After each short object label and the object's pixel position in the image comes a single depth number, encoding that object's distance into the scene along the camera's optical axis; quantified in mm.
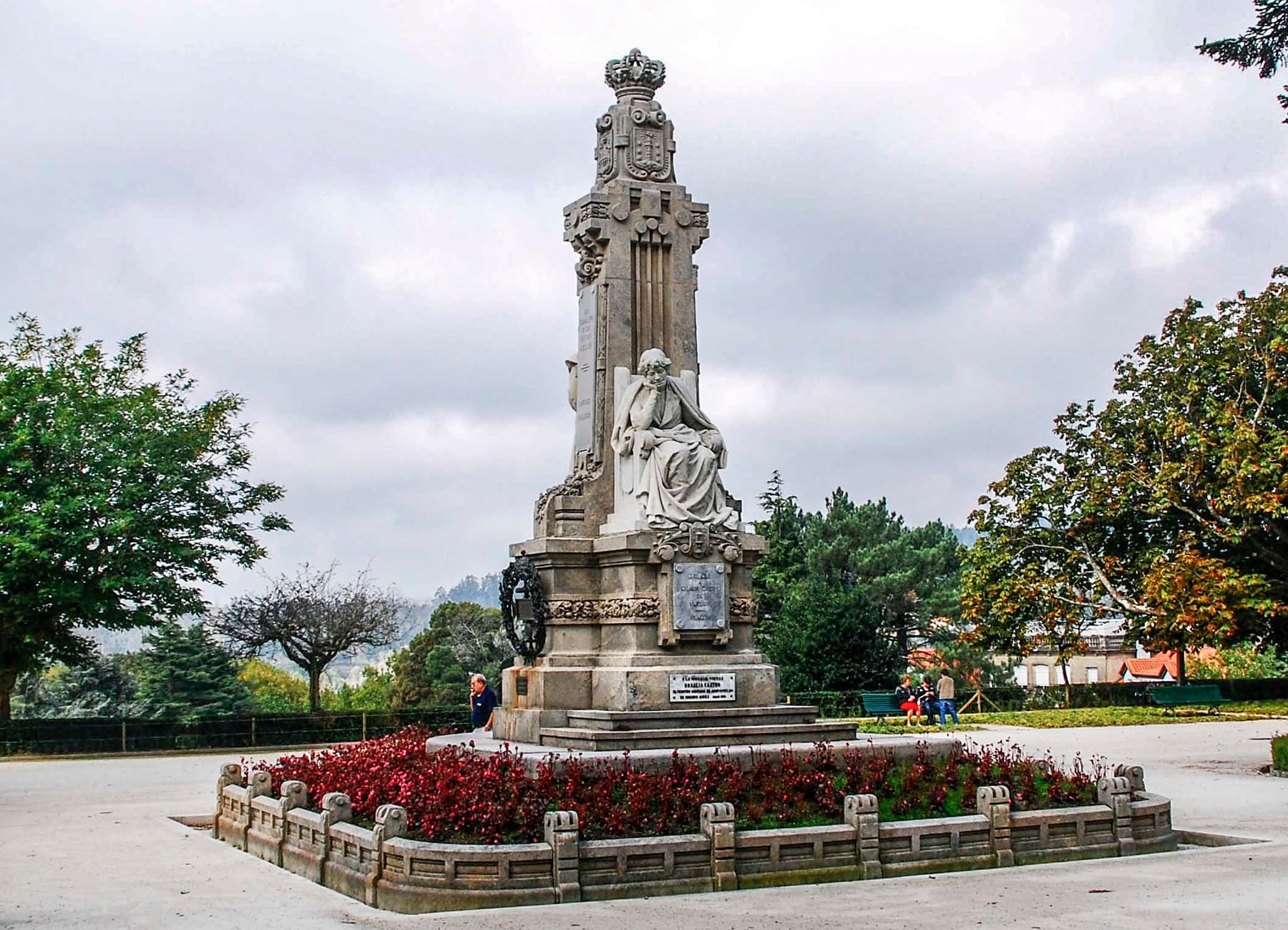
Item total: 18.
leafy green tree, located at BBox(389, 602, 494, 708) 55844
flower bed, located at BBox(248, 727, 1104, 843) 11320
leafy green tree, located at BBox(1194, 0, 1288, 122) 11914
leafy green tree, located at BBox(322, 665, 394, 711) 55281
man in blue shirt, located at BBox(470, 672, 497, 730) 18375
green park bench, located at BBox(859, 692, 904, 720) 35375
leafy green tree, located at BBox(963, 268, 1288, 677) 30672
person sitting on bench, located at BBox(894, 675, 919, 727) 32469
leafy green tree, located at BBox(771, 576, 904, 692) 37719
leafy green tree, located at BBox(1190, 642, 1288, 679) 59688
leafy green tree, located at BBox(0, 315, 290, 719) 29406
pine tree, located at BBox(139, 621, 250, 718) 38594
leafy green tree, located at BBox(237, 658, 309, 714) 54281
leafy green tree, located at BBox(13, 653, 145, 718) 39875
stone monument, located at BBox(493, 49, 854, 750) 14812
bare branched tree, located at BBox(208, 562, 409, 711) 39938
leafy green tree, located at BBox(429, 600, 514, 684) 56781
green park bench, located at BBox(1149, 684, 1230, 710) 41250
